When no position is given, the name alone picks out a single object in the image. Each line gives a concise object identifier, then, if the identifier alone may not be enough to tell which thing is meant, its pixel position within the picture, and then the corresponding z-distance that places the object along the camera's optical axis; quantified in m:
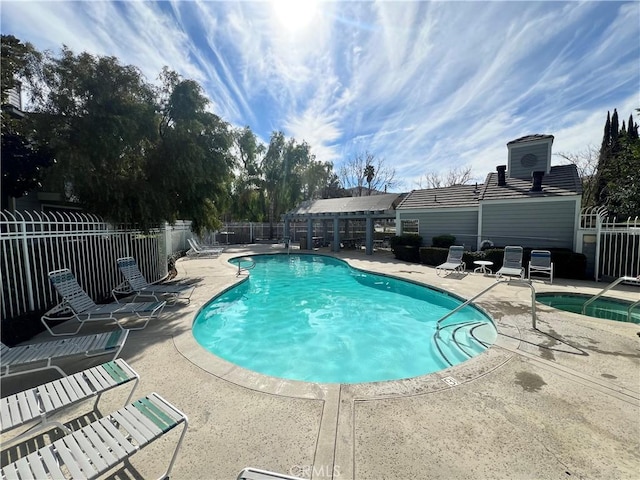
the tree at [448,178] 33.71
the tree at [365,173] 38.66
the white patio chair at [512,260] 9.42
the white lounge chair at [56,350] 3.03
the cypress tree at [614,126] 23.45
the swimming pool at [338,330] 5.00
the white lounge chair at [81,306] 4.82
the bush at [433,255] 13.05
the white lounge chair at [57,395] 2.12
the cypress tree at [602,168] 19.38
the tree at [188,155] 7.89
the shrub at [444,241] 13.95
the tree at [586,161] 21.70
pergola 16.81
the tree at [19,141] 6.45
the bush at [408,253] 14.60
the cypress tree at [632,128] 21.41
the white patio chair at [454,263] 10.76
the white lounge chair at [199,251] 15.37
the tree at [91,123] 6.28
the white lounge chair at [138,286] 6.68
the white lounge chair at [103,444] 1.63
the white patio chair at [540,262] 9.48
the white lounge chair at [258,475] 1.66
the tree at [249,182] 26.47
